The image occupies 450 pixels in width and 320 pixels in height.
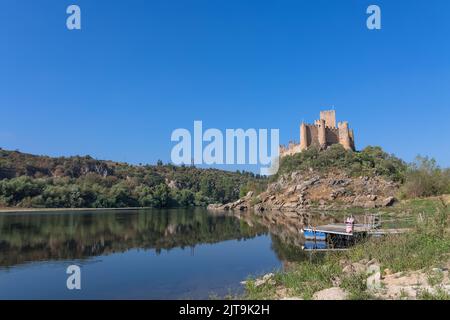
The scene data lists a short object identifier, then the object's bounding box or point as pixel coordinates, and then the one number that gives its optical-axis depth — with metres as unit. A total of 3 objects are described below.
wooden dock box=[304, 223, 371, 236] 24.95
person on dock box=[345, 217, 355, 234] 24.58
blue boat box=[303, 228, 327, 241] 26.98
